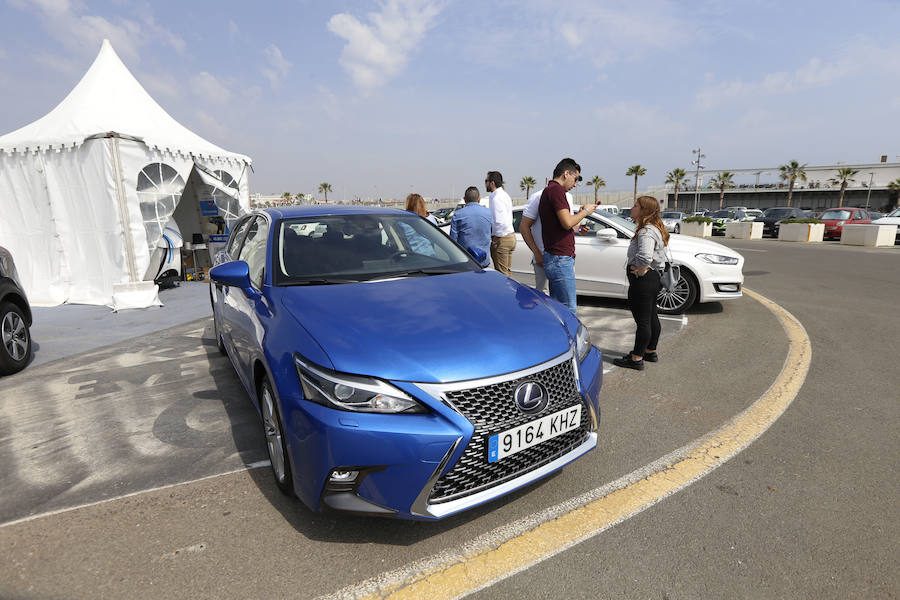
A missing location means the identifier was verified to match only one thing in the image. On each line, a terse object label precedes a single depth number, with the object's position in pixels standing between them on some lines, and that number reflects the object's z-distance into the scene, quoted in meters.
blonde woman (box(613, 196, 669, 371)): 4.22
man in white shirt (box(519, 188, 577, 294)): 4.66
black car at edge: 4.59
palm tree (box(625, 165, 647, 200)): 78.31
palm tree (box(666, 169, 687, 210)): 77.12
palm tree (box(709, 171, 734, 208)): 76.50
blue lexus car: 1.99
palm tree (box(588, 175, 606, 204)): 84.95
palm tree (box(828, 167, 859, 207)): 65.31
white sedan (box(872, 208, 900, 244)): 18.18
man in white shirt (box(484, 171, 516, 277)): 6.58
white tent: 8.03
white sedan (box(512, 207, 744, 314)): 6.48
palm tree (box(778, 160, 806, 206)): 69.69
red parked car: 19.84
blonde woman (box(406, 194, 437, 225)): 6.61
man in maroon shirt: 4.18
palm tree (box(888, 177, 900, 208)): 62.03
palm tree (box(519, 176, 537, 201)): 86.75
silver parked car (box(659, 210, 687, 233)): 26.01
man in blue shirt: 6.15
